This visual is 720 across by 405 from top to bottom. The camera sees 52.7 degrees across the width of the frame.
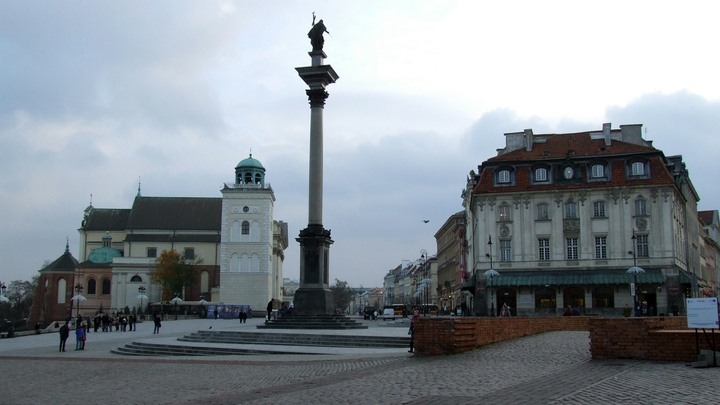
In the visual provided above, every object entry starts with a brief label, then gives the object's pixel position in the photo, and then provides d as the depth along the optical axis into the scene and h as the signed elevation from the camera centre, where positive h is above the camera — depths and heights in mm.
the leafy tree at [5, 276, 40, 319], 136000 -75
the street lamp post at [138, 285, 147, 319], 96312 +464
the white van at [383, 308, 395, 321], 75688 -1716
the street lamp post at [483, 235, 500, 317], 59153 +1905
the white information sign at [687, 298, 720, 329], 15117 -302
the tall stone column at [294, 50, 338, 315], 38094 +3440
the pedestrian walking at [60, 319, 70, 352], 32031 -1664
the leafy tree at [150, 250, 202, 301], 98938 +3152
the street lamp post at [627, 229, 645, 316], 53200 +2210
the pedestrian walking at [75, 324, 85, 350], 32969 -1847
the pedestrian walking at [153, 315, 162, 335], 46781 -1844
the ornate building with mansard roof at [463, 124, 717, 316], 58812 +5871
